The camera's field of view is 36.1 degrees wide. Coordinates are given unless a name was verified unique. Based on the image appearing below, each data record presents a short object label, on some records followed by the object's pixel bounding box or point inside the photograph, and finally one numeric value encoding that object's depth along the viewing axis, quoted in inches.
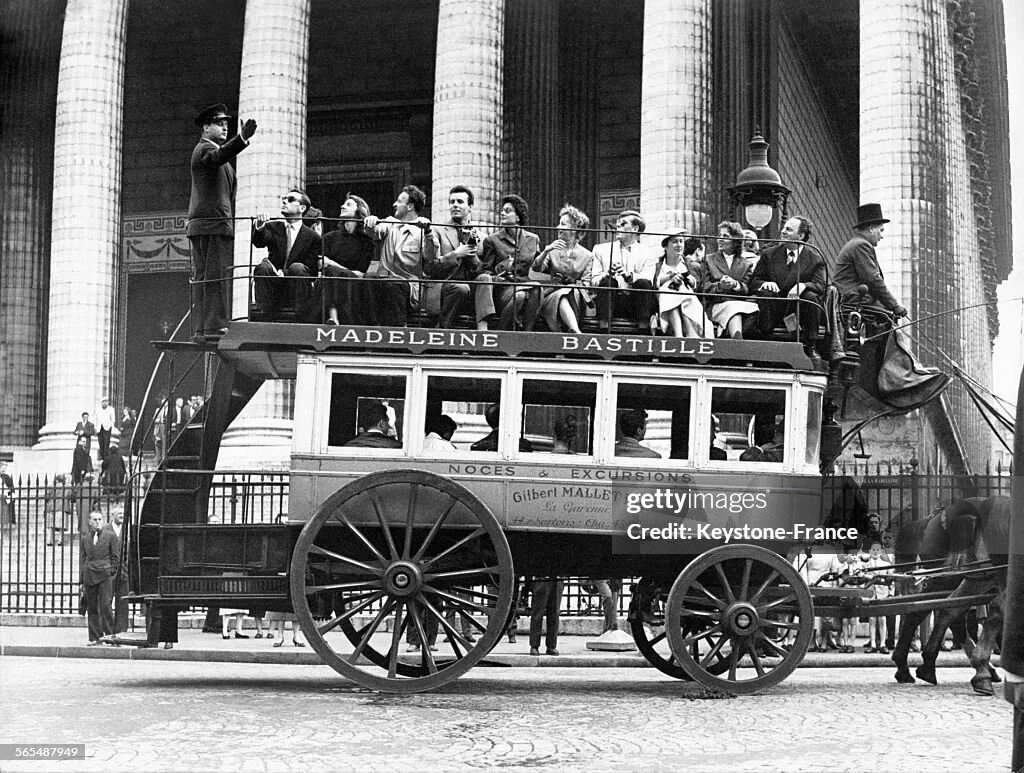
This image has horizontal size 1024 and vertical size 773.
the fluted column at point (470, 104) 1136.8
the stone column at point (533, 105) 1275.8
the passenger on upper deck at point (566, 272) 515.2
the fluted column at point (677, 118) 1087.0
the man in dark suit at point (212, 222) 518.9
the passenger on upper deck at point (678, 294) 514.6
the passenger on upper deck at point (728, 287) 512.7
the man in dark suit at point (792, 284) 508.1
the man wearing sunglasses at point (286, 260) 510.6
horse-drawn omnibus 474.6
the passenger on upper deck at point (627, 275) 517.0
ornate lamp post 679.7
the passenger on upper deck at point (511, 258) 514.3
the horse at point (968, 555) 504.7
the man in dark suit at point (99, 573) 809.5
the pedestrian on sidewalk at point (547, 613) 677.3
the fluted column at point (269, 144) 1142.3
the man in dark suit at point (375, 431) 490.0
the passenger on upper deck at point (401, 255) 511.2
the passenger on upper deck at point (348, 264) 510.0
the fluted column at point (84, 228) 1250.0
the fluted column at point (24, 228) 1467.8
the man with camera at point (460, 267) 514.3
